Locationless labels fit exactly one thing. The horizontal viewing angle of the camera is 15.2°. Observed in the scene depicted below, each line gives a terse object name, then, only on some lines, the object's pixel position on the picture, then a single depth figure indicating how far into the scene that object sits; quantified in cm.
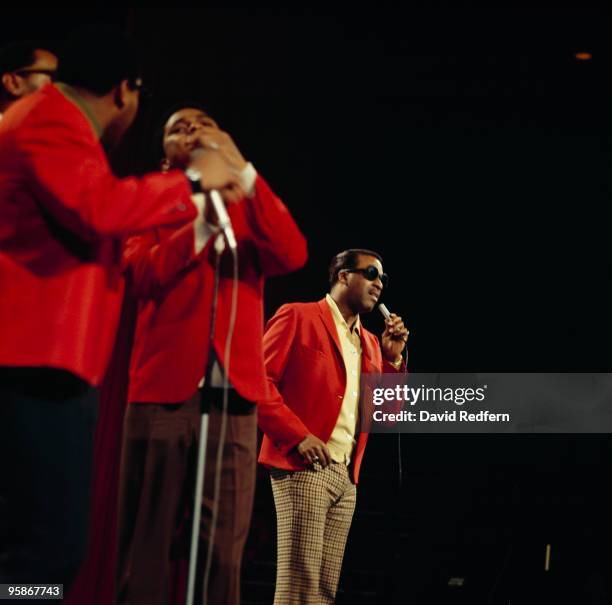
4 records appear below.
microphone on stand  523
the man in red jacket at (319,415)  617
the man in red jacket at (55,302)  505
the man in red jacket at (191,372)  535
